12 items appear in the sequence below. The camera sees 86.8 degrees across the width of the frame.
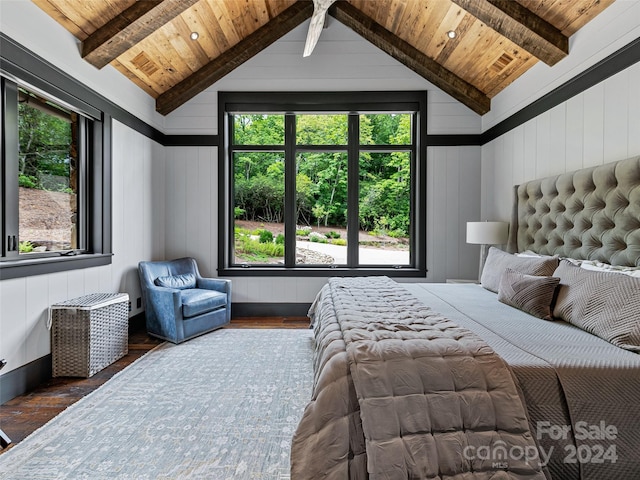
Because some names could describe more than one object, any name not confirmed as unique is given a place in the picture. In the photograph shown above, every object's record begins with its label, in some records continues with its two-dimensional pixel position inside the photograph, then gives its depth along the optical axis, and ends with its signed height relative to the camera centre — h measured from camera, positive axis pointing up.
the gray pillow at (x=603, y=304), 1.52 -0.36
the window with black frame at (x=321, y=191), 4.50 +0.59
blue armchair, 3.30 -0.67
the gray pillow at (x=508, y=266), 2.36 -0.24
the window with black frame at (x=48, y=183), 2.35 +0.43
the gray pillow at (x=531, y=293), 2.02 -0.37
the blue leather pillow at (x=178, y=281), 3.64 -0.51
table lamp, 3.50 +0.02
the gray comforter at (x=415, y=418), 1.18 -0.66
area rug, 1.59 -1.09
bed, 1.19 -0.62
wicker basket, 2.60 -0.80
